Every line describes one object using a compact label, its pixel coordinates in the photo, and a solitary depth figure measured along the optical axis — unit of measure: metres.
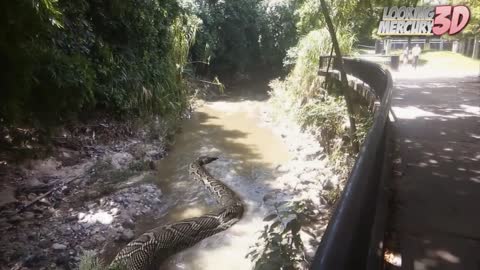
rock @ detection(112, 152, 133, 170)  8.98
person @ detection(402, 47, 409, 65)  19.80
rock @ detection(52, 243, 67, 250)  5.61
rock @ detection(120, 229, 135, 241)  6.28
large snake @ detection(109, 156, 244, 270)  5.35
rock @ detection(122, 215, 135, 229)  6.67
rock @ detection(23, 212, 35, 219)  6.22
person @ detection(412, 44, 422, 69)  17.82
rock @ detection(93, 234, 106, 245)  6.02
